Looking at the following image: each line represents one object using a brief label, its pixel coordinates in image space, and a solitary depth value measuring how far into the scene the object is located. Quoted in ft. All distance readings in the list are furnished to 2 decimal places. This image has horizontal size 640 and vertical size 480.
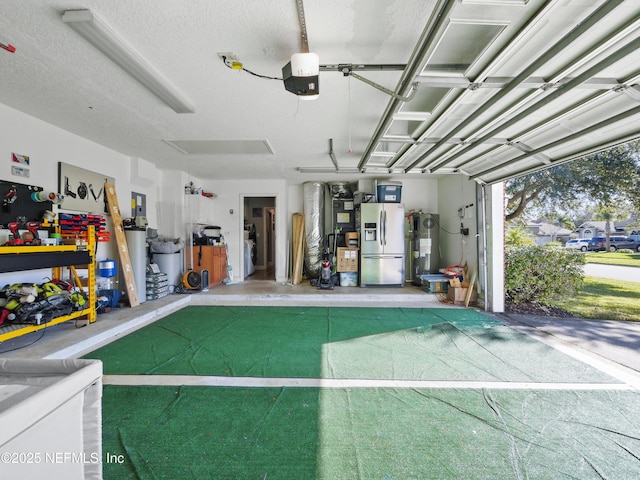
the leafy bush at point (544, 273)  15.29
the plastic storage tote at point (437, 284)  17.99
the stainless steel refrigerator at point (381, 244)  20.17
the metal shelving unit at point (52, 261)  9.11
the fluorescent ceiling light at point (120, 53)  6.26
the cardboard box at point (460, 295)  16.58
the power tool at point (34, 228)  11.02
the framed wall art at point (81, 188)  12.75
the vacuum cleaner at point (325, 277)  19.90
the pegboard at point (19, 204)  10.39
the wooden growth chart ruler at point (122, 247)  14.76
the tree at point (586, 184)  16.90
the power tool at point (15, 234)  9.84
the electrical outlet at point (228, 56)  7.47
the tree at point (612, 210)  19.29
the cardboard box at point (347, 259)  20.75
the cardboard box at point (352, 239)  21.06
